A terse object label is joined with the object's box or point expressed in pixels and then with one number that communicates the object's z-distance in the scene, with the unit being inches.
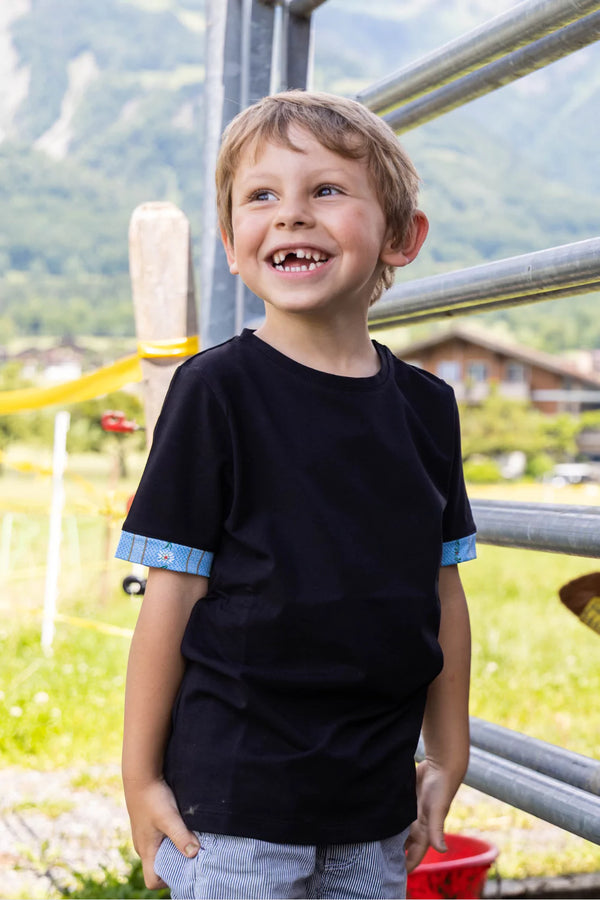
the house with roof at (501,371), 2283.5
